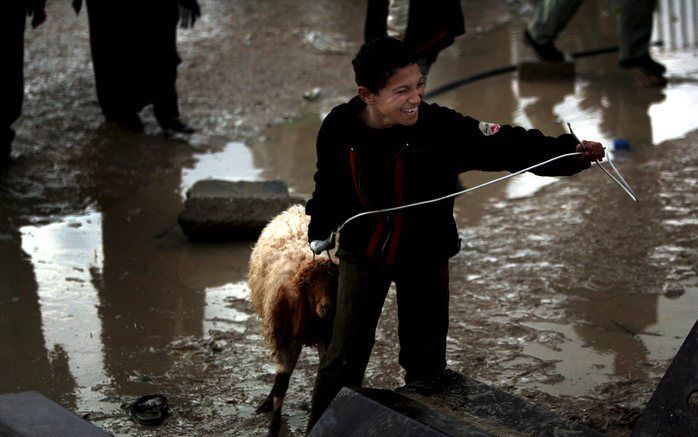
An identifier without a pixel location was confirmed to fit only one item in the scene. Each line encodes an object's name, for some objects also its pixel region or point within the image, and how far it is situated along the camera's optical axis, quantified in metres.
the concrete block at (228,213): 12.57
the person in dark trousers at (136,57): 16.30
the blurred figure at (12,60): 14.26
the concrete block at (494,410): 7.21
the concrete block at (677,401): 6.51
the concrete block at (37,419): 7.29
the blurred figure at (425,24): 13.70
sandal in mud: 8.70
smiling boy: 7.36
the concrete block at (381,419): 6.77
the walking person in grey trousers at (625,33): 18.31
